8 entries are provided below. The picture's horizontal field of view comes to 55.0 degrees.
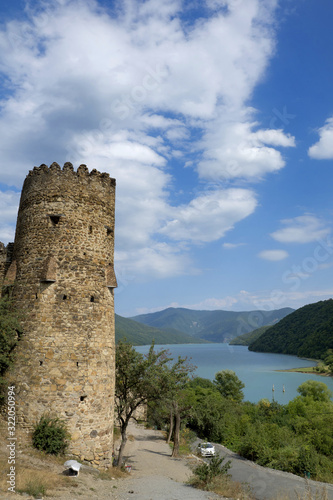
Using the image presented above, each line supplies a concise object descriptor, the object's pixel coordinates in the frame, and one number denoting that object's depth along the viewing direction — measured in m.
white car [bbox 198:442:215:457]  25.38
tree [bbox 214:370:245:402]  54.72
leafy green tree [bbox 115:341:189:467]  17.17
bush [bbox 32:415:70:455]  11.47
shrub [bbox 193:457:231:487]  13.73
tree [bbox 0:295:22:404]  12.30
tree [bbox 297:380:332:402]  43.62
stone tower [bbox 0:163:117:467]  12.23
